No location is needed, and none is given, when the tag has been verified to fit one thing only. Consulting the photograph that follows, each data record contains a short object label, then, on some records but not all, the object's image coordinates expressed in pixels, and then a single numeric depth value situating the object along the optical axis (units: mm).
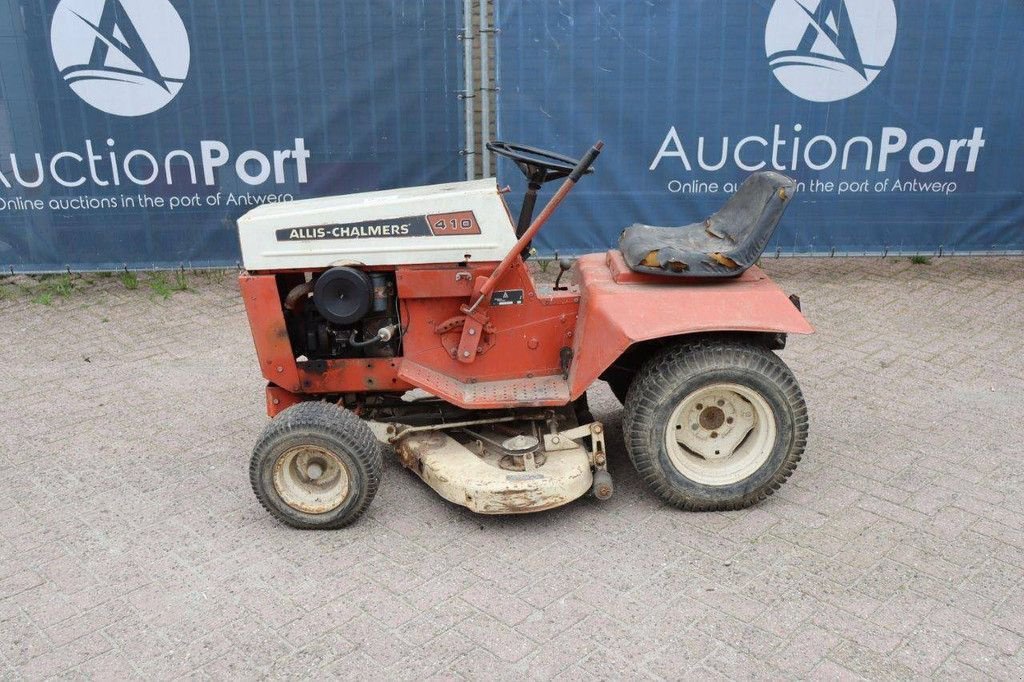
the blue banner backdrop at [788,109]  7160
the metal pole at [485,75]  7176
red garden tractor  3953
